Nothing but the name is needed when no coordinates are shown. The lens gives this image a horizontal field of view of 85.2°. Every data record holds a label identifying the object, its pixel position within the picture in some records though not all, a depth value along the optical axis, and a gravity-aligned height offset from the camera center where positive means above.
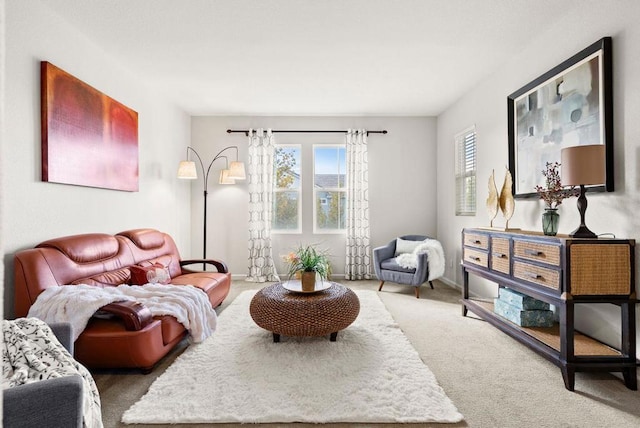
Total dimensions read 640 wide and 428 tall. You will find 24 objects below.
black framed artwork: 2.53 +0.83
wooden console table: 2.24 -0.51
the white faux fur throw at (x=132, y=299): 2.33 -0.67
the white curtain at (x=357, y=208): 5.76 +0.09
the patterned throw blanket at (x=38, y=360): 1.48 -0.66
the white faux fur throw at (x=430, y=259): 4.63 -0.62
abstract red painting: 2.80 +0.75
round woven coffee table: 2.76 -0.81
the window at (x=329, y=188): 5.98 +0.44
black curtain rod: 5.86 +1.40
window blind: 4.73 +0.58
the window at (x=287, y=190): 5.97 +0.41
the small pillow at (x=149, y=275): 3.37 -0.60
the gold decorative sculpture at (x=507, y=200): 3.36 +0.12
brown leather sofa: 2.37 -0.62
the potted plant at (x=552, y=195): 2.67 +0.13
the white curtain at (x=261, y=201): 5.73 +0.21
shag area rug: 1.95 -1.11
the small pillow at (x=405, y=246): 5.14 -0.49
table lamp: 2.32 +0.29
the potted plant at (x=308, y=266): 3.15 -0.49
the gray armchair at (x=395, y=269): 4.52 -0.76
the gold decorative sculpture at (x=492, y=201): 3.61 +0.12
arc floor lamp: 5.06 +0.65
